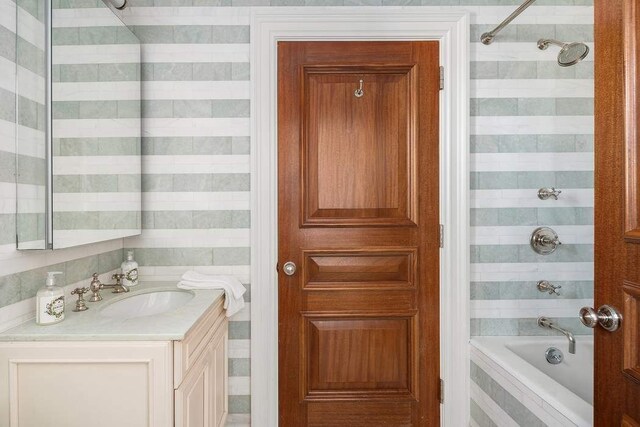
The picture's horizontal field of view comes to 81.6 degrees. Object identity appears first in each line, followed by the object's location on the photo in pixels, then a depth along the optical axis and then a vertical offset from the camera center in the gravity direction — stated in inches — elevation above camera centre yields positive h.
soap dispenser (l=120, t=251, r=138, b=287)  64.8 -10.2
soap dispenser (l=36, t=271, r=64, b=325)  46.6 -11.5
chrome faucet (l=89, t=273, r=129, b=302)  56.1 -11.9
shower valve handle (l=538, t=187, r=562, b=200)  68.9 +3.6
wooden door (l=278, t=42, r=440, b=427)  71.3 -3.2
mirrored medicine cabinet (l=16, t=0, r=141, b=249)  47.9 +12.9
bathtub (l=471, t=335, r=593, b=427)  50.6 -25.8
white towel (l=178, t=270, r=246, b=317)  65.5 -13.0
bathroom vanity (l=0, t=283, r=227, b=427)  43.9 -19.6
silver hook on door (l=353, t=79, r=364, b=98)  71.2 +23.1
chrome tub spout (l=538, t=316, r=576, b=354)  67.1 -21.8
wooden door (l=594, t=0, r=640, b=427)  35.1 +0.5
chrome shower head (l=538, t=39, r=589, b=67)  57.7 +25.5
